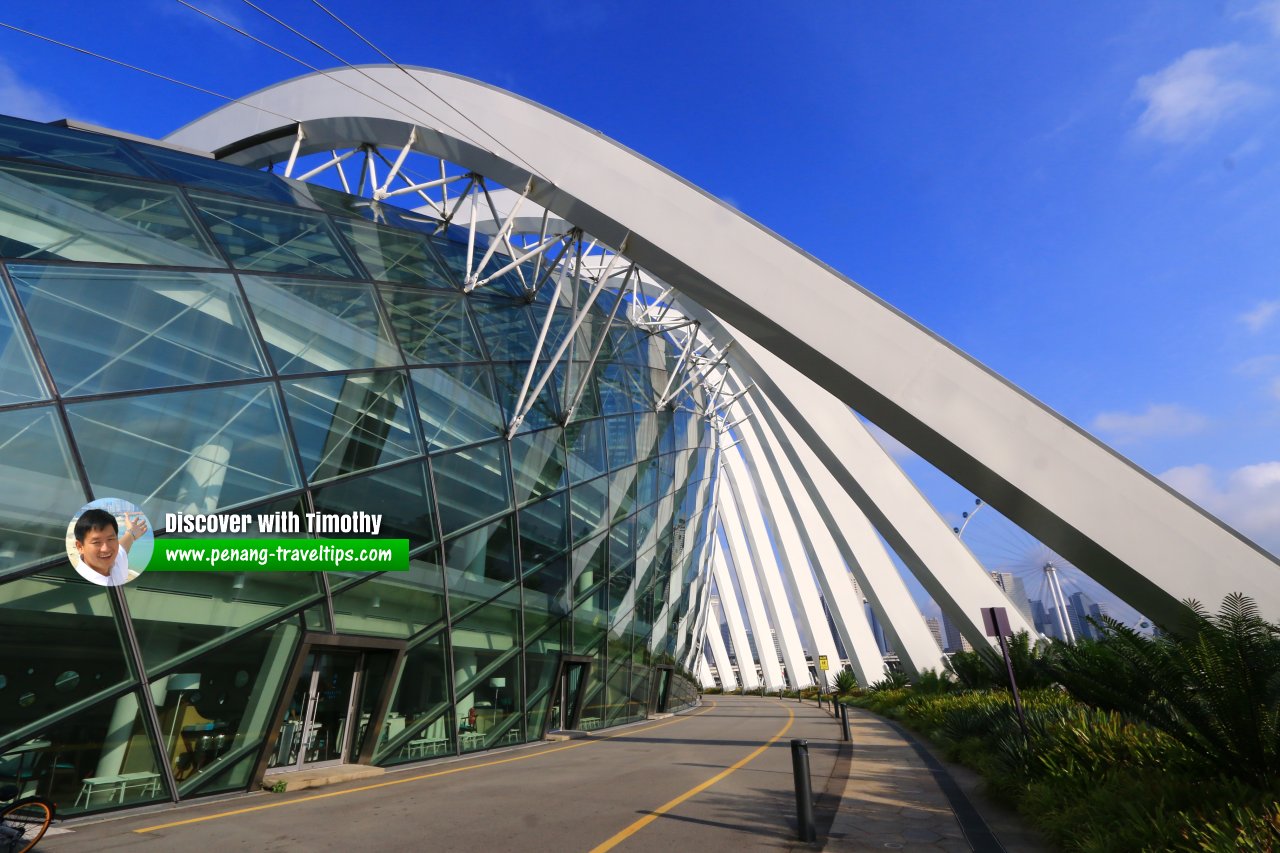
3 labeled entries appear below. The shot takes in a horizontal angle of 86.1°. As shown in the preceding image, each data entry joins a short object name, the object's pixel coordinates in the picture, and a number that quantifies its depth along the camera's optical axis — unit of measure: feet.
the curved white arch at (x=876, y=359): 25.86
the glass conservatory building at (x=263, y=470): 24.17
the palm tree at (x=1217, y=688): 17.99
